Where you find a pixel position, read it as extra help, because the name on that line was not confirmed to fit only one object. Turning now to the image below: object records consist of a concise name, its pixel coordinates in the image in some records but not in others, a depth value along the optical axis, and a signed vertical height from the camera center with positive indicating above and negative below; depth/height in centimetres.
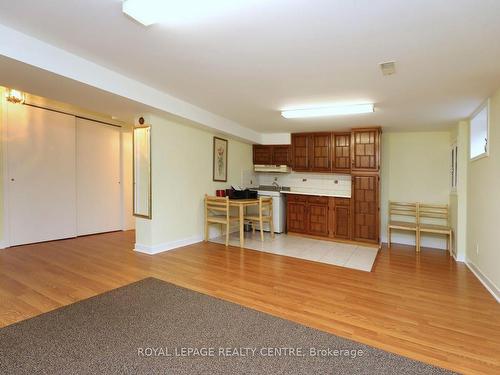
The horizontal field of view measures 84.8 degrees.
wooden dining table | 466 -44
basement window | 325 +70
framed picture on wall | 530 +49
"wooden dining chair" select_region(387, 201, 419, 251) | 495 -60
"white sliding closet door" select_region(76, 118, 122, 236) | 522 +13
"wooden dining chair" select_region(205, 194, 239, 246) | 468 -49
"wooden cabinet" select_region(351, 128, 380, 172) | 493 +64
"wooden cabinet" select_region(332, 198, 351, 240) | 519 -65
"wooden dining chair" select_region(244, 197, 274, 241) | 505 -61
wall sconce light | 423 +137
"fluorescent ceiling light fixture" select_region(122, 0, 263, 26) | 163 +108
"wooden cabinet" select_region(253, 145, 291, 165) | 606 +68
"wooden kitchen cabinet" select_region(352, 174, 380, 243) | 495 -44
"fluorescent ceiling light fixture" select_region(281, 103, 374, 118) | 367 +104
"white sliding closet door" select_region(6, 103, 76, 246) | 436 +16
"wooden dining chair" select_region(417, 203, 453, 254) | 480 -62
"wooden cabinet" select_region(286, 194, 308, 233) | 567 -62
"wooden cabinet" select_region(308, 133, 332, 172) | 554 +66
